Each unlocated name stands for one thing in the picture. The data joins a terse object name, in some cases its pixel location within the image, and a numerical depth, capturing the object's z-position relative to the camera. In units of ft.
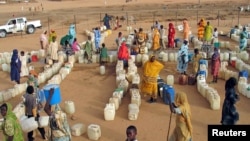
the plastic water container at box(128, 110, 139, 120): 31.48
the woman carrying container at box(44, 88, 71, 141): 22.06
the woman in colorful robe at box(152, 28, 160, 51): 53.72
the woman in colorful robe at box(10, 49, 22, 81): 42.98
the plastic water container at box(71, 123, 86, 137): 28.81
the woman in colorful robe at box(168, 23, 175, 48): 56.95
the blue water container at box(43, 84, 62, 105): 27.31
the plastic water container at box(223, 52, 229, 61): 49.31
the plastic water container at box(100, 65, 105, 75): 47.03
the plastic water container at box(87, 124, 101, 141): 27.99
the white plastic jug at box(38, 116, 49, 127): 27.91
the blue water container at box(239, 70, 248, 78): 38.87
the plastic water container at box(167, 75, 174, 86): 40.65
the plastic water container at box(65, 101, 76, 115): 33.47
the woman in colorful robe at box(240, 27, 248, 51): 50.81
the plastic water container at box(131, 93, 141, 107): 34.09
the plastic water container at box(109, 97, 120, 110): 33.99
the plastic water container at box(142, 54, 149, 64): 49.32
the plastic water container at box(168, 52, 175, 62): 50.39
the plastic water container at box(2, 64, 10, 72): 51.18
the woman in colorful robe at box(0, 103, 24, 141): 21.97
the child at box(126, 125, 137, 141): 18.81
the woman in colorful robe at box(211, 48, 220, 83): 39.42
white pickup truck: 83.66
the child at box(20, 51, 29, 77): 46.57
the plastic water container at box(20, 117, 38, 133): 27.35
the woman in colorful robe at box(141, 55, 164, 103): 34.53
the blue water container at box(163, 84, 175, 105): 33.87
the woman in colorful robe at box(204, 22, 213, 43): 55.57
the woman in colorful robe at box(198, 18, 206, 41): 58.76
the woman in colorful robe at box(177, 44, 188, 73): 42.49
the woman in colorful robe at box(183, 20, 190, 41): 58.09
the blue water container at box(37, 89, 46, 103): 32.58
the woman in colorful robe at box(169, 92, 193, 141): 21.18
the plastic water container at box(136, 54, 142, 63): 49.93
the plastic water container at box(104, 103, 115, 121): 31.60
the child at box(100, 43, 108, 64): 48.50
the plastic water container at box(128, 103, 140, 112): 32.06
